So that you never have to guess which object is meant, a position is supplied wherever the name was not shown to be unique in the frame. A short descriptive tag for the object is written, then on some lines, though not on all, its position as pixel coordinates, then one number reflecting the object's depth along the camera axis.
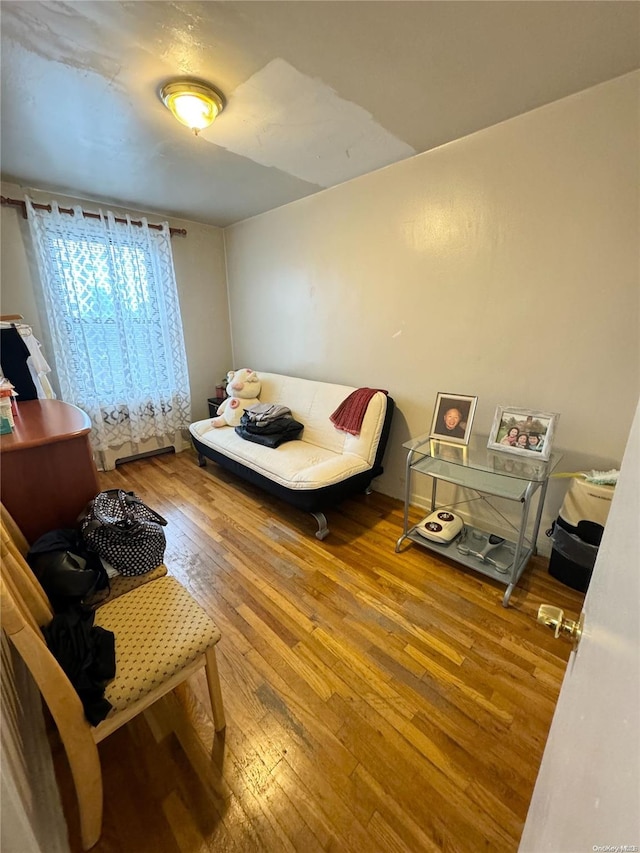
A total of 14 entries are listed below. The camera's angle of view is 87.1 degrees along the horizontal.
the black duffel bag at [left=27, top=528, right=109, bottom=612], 1.10
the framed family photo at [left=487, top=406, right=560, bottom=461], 1.80
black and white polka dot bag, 1.27
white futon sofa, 2.25
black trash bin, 1.71
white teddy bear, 3.26
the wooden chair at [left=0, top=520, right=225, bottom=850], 0.78
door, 0.38
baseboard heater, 3.52
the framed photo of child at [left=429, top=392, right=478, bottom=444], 2.05
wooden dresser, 1.31
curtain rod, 2.59
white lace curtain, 2.85
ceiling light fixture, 1.51
